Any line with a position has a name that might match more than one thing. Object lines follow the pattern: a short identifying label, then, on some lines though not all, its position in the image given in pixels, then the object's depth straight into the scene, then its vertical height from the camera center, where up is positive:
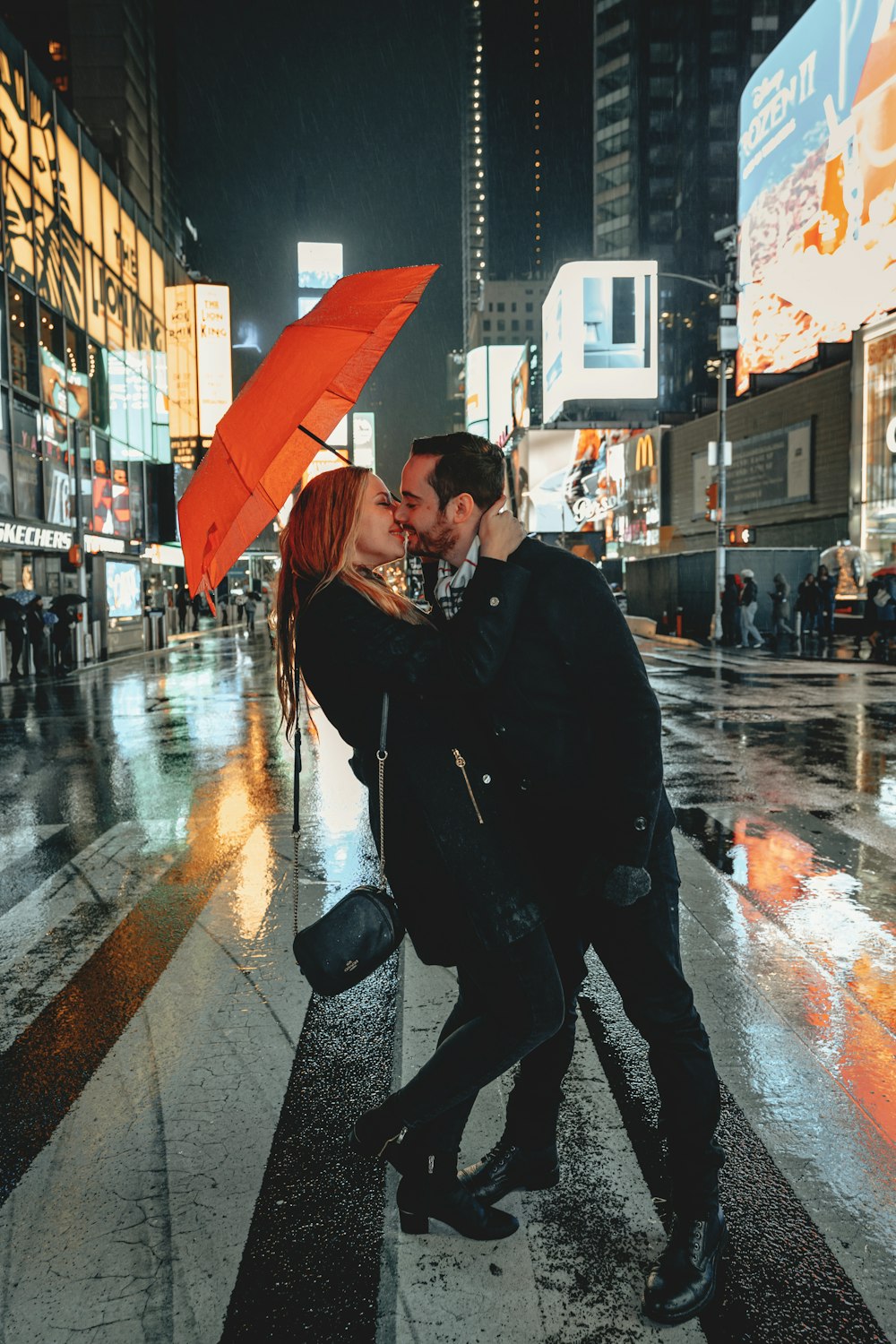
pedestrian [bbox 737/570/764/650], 26.23 -0.57
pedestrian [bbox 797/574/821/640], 26.09 -0.31
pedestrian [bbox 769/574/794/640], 26.62 -0.52
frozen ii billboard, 31.86 +15.40
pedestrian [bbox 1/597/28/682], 19.22 -0.86
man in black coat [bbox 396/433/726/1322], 2.29 -0.49
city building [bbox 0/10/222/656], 24.83 +7.19
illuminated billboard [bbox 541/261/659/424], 56.28 +15.51
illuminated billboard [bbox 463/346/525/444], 111.44 +24.24
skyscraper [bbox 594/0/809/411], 92.75 +49.82
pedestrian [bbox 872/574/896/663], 20.52 -0.55
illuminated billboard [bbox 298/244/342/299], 118.69 +41.31
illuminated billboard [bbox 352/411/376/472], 117.38 +19.08
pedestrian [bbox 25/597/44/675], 20.14 -0.70
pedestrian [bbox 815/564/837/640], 26.41 -0.25
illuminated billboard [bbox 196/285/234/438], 42.34 +10.78
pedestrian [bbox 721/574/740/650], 27.11 -0.70
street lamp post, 27.09 +7.13
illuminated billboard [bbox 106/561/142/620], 29.17 +0.14
